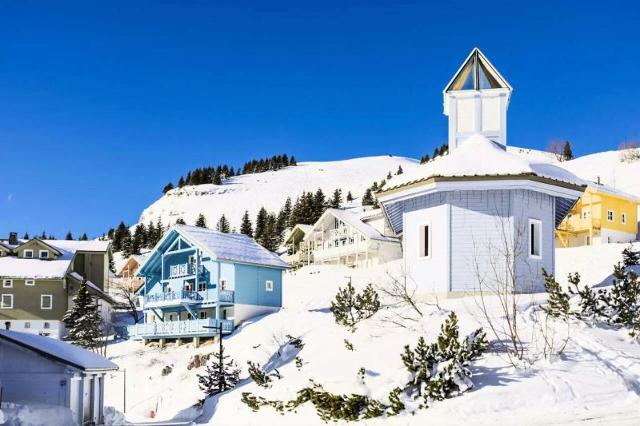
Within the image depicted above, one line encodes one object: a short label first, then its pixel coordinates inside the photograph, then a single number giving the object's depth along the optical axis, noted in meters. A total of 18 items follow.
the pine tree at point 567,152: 111.62
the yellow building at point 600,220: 50.16
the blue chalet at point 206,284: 42.53
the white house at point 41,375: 21.73
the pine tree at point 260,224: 98.21
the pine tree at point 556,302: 18.14
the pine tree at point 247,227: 98.75
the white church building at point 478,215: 22.53
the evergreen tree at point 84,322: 43.50
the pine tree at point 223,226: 106.00
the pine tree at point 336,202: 103.74
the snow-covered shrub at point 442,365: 15.18
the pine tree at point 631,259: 24.16
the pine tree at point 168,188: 147.93
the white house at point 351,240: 65.06
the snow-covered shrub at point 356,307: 20.89
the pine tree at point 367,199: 103.00
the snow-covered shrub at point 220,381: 26.14
